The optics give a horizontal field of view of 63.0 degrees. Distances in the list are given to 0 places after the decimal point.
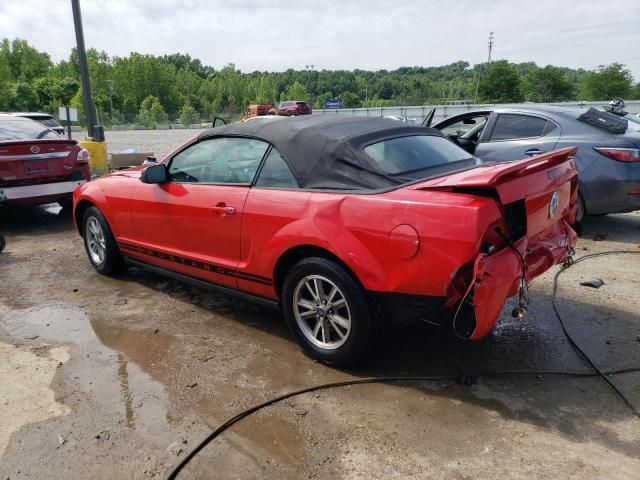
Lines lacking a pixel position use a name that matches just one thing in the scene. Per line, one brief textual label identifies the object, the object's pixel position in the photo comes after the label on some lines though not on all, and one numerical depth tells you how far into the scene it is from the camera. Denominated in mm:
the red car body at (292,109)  42566
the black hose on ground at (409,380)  2831
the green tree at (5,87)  64188
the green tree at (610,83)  69438
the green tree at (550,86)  80250
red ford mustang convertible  2781
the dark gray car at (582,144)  6034
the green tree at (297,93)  105500
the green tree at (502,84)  79000
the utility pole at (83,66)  11312
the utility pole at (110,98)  76850
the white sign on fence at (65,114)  12648
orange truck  47281
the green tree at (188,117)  69125
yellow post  11992
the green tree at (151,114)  69688
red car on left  7160
